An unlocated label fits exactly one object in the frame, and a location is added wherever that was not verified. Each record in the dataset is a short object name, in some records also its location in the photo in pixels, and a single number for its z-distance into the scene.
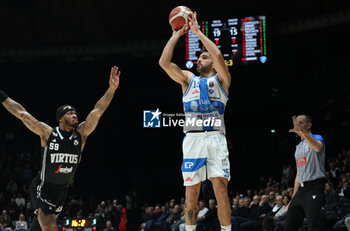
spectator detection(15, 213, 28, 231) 16.42
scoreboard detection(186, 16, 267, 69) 15.62
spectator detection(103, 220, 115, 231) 16.91
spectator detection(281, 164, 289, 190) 16.56
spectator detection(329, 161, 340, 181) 14.72
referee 6.61
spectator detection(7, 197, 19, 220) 18.92
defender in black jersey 6.60
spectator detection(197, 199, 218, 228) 14.34
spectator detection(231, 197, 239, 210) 14.47
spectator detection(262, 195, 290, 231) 11.26
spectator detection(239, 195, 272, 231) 12.97
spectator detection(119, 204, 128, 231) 19.65
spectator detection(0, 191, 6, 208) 20.54
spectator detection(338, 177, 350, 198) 11.80
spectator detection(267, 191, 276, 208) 13.81
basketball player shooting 5.46
